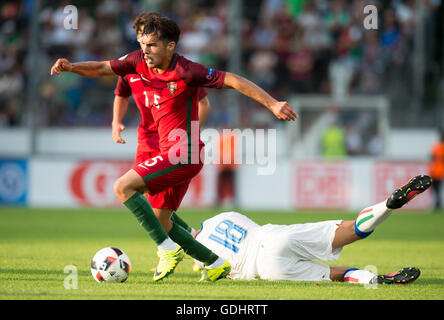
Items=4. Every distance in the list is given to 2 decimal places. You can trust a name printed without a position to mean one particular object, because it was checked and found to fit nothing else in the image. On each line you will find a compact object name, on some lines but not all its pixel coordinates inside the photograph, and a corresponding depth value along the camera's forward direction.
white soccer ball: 11.68
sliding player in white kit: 11.66
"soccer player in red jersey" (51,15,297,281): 11.41
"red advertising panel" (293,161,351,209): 32.25
